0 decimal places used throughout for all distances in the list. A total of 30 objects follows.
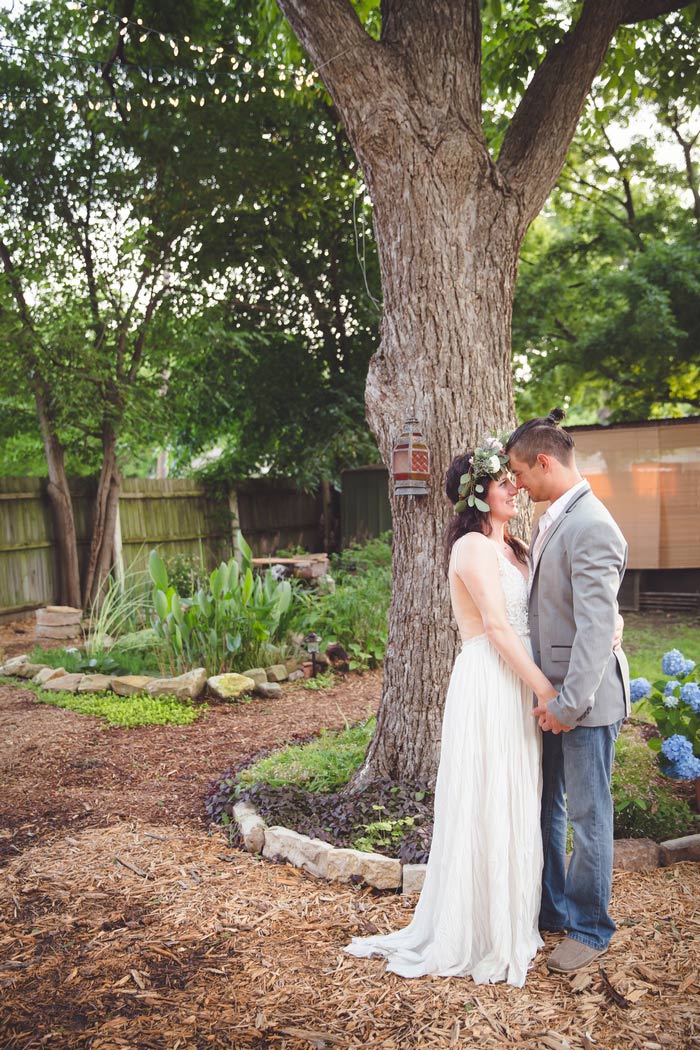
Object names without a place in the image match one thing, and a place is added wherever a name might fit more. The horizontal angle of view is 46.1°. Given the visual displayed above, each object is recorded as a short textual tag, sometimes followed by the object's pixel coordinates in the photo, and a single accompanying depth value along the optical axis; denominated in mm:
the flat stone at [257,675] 7129
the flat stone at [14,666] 7746
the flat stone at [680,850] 3566
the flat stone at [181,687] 6707
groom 2629
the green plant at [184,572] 11172
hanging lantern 3867
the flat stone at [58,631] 9430
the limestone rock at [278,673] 7293
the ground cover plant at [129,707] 6199
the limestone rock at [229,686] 6723
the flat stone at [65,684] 7043
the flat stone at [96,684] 6988
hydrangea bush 3795
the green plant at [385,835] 3596
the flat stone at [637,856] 3514
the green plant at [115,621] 7754
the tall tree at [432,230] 3906
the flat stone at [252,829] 3893
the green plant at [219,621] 7172
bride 2777
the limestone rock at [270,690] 6891
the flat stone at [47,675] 7305
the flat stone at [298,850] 3590
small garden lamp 7410
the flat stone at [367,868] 3447
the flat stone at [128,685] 6859
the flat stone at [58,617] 9445
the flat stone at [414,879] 3406
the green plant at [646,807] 3770
